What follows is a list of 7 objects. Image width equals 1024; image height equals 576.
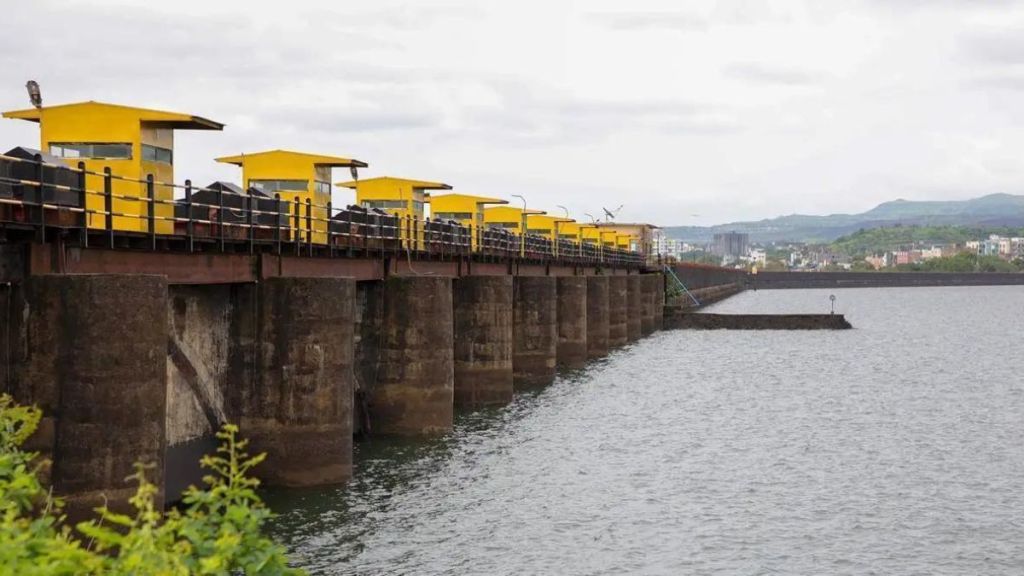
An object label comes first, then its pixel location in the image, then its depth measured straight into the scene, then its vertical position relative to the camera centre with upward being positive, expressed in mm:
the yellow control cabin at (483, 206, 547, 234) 79750 +4056
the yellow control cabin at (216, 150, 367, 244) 37688 +3394
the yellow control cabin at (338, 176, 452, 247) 48062 +3417
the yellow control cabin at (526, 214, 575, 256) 94312 +4153
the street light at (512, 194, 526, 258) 60706 +1705
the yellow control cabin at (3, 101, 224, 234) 26562 +3168
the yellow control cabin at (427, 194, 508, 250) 61625 +3620
